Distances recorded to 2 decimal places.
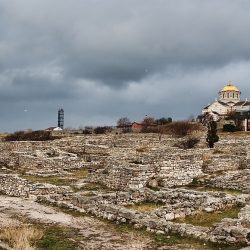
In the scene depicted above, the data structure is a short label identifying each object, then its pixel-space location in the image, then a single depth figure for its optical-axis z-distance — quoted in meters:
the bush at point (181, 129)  79.69
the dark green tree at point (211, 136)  55.75
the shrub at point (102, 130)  96.88
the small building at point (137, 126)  105.95
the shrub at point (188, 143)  58.62
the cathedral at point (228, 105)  114.81
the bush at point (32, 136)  78.32
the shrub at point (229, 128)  93.21
